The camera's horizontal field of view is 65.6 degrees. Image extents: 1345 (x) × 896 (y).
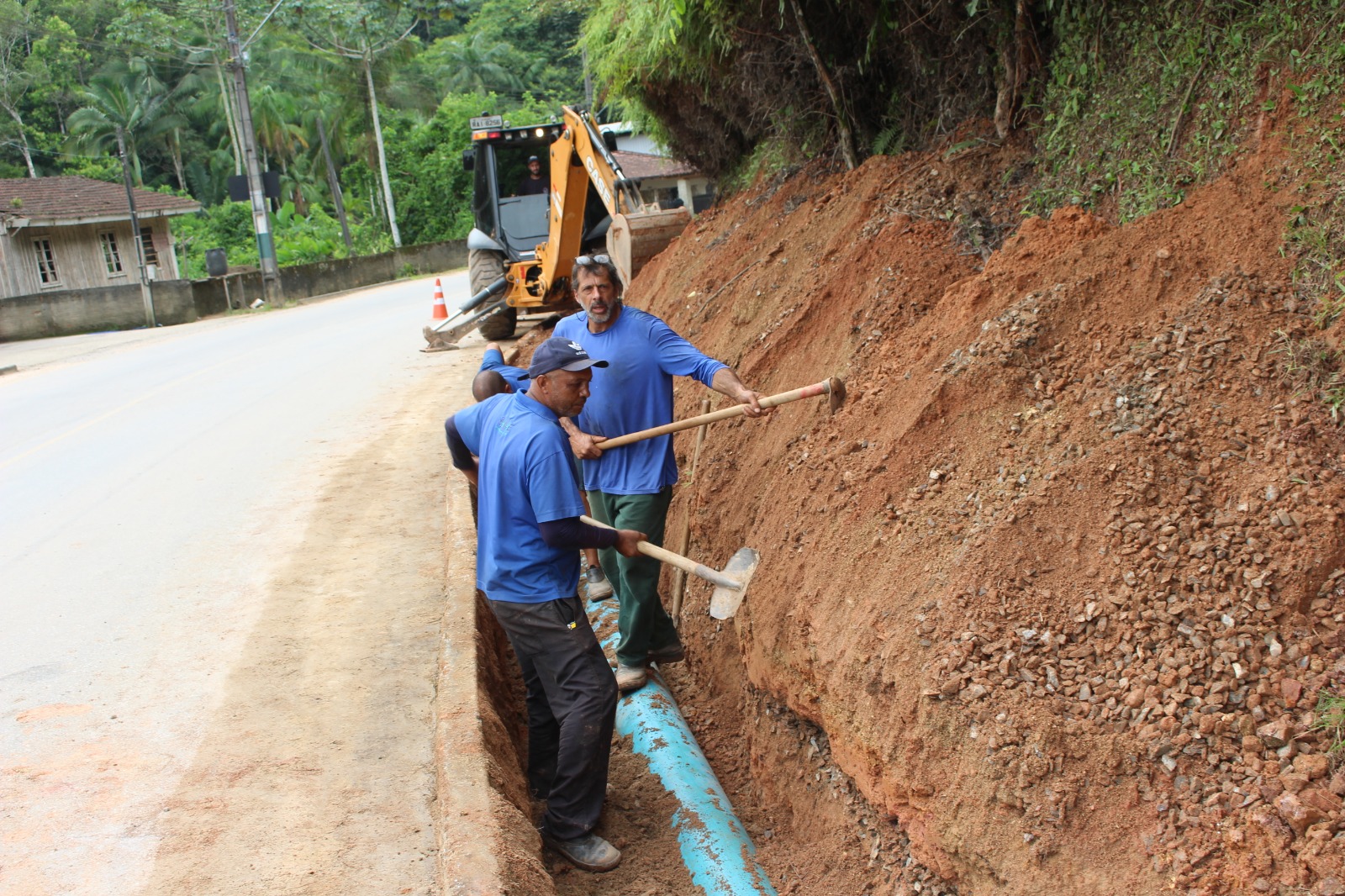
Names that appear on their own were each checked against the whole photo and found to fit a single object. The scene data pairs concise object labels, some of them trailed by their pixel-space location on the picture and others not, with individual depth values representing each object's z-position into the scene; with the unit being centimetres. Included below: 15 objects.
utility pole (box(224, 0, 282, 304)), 2681
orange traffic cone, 1873
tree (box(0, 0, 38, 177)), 4312
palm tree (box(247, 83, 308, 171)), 4566
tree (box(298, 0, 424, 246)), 4403
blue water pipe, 399
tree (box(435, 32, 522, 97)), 5422
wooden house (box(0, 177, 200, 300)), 3008
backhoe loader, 1100
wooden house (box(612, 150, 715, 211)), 2653
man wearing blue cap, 401
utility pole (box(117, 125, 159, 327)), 2591
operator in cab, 1633
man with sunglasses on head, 511
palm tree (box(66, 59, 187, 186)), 4509
